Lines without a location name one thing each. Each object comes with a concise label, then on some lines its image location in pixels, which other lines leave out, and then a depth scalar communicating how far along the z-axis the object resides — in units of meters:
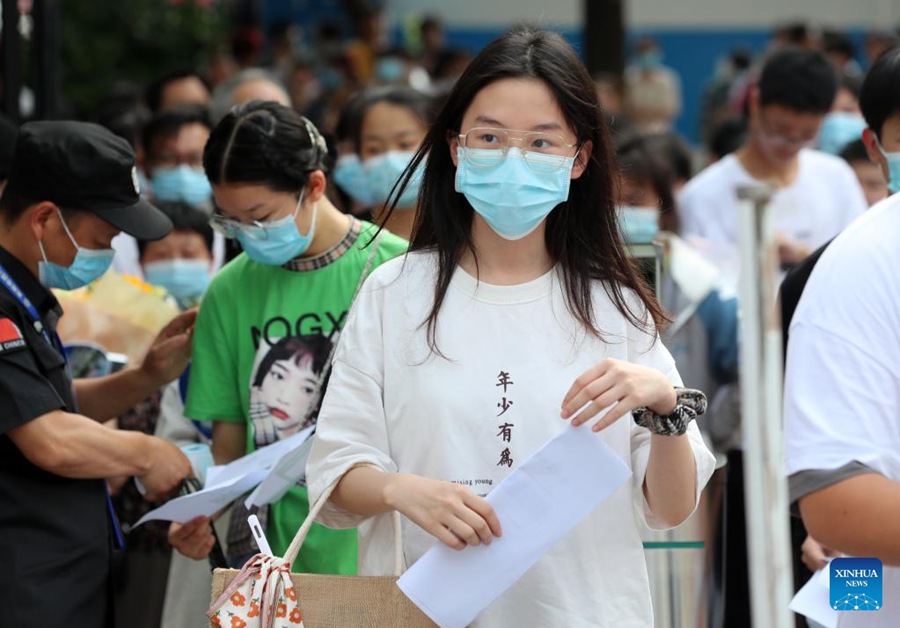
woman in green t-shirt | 7.32
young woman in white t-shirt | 5.16
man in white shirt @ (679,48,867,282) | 12.58
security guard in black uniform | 6.62
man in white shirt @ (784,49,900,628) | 4.48
